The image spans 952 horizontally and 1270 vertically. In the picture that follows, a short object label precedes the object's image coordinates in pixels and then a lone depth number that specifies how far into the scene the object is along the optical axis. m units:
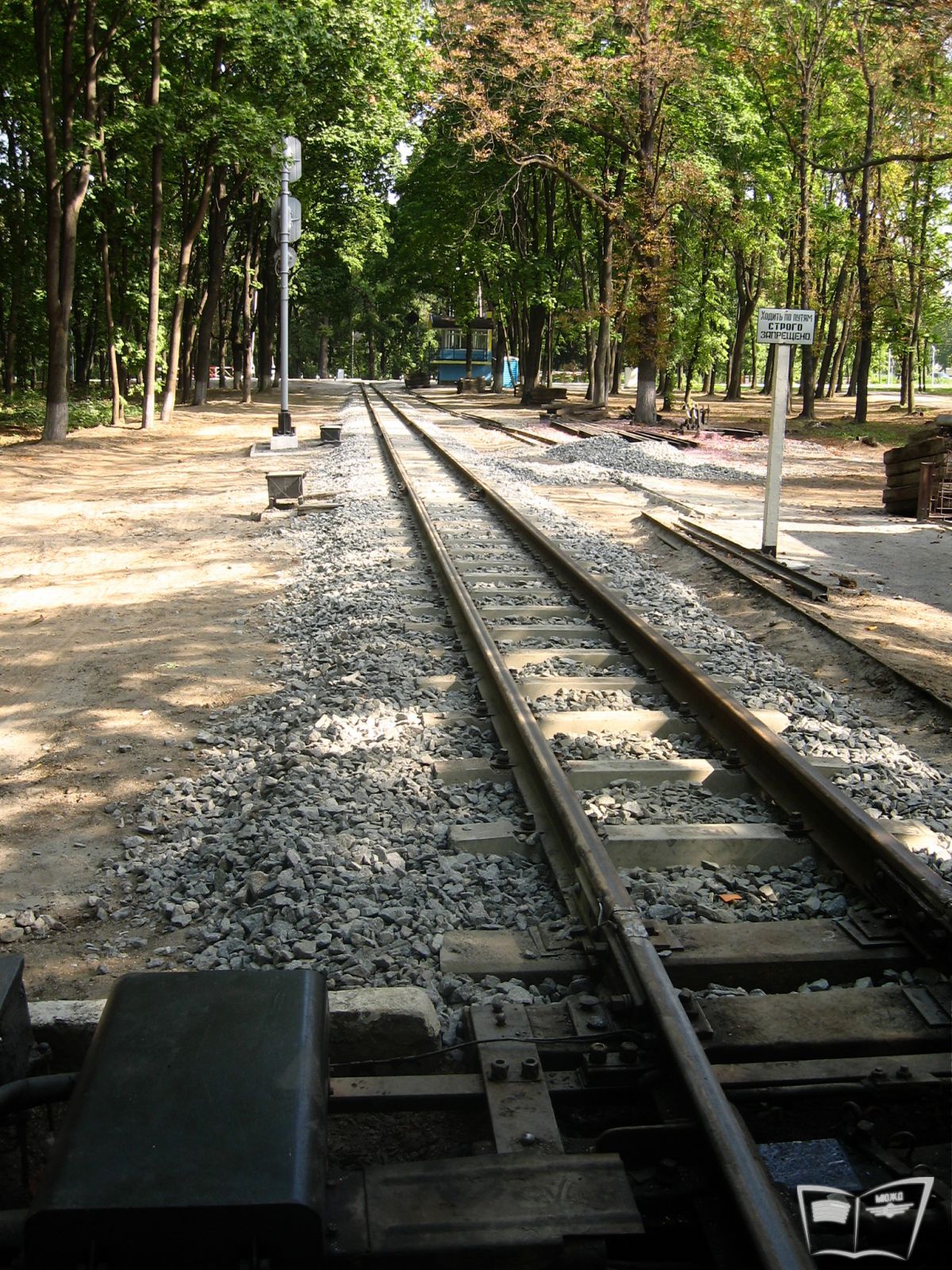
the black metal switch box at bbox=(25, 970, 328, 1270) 1.91
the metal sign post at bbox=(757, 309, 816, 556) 10.61
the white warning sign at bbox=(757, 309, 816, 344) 10.59
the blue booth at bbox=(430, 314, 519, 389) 70.25
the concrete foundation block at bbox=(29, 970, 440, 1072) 3.12
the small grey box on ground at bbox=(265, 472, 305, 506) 13.81
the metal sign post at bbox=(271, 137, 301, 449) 21.61
